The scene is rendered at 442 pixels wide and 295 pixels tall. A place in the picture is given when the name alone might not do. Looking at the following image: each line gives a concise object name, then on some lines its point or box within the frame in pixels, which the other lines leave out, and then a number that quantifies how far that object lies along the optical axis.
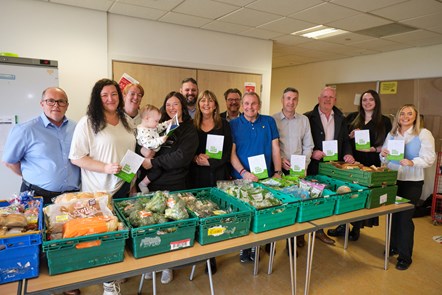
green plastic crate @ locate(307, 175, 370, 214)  2.11
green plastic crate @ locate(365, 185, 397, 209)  2.30
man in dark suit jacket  3.11
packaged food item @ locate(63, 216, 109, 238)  1.32
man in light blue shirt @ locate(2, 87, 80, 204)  2.07
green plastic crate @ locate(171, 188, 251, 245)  1.59
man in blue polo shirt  2.60
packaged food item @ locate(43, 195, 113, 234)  1.38
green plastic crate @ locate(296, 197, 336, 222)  1.94
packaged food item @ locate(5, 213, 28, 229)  1.28
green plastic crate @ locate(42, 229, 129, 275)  1.25
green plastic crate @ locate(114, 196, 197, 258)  1.43
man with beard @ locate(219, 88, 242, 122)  3.18
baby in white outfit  2.08
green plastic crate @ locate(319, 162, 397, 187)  2.33
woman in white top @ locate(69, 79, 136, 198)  1.91
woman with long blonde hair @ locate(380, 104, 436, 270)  2.67
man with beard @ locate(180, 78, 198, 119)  2.88
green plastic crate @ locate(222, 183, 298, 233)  1.75
